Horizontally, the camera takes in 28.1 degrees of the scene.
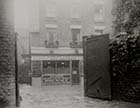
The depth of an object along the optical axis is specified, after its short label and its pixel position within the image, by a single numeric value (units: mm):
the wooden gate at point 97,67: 11578
